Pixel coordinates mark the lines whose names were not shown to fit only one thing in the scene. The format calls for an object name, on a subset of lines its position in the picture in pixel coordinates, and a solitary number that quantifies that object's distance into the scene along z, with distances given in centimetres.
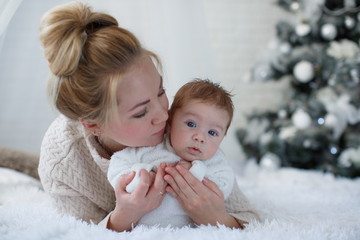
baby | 134
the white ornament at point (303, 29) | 264
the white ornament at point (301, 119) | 255
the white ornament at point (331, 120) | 248
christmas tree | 251
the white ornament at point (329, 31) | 257
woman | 130
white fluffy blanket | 126
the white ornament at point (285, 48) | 272
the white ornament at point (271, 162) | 269
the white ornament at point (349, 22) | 254
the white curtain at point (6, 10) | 138
